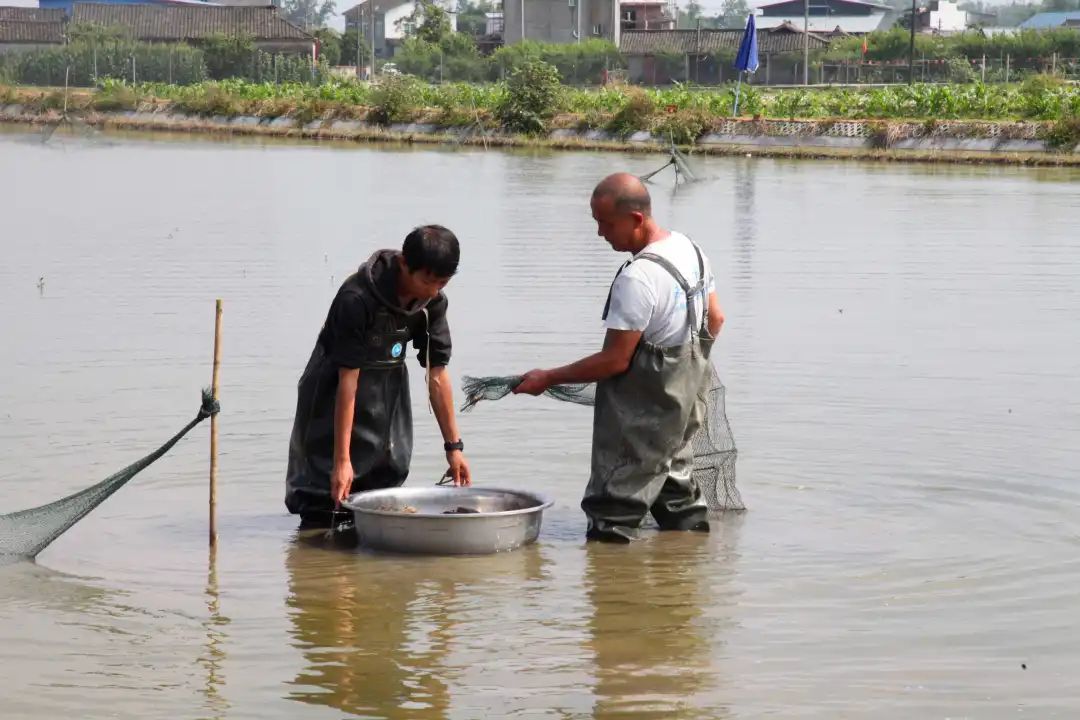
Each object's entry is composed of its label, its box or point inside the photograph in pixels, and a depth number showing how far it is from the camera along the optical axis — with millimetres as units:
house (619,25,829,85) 74000
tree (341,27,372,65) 89000
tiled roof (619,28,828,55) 74125
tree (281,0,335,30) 187875
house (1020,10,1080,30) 113194
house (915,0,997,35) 110169
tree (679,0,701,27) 178875
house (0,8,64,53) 83750
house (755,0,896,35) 112562
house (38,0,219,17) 107431
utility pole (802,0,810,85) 67975
